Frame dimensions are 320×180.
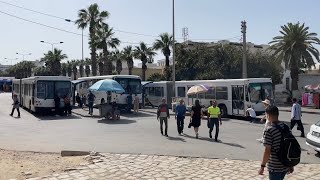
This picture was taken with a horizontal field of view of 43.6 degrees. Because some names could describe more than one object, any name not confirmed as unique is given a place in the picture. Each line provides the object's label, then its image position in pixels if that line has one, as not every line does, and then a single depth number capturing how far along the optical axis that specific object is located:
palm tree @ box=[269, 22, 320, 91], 42.65
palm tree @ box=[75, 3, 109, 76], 48.22
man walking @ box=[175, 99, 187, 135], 17.05
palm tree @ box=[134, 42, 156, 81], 57.34
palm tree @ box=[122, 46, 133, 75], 60.59
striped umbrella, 26.57
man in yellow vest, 15.24
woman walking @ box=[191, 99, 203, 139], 16.08
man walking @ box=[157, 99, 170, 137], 16.55
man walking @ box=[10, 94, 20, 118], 27.17
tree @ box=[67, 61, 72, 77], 102.88
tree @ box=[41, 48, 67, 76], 79.69
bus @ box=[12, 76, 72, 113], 28.35
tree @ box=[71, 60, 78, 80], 99.81
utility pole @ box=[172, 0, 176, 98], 33.67
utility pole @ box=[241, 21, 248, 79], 34.33
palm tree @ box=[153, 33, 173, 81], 53.25
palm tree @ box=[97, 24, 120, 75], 46.84
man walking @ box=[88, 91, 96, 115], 28.61
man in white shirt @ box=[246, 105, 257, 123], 23.22
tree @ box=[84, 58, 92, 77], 91.05
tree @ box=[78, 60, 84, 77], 94.90
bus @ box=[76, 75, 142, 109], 30.88
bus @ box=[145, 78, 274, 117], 24.75
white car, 11.40
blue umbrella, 25.92
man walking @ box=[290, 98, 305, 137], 16.56
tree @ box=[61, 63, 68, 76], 102.75
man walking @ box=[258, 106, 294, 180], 5.48
